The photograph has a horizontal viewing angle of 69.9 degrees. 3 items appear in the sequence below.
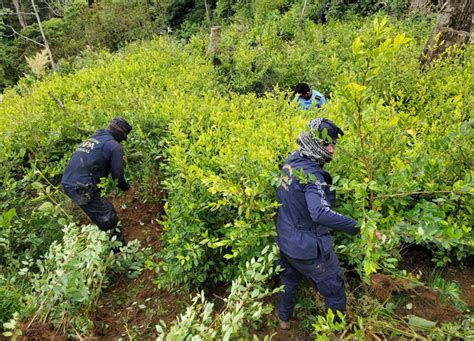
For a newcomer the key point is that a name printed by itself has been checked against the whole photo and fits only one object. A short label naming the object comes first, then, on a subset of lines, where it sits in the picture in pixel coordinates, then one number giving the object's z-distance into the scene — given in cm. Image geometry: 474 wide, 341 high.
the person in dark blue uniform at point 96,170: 390
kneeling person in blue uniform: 543
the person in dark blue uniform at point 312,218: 243
